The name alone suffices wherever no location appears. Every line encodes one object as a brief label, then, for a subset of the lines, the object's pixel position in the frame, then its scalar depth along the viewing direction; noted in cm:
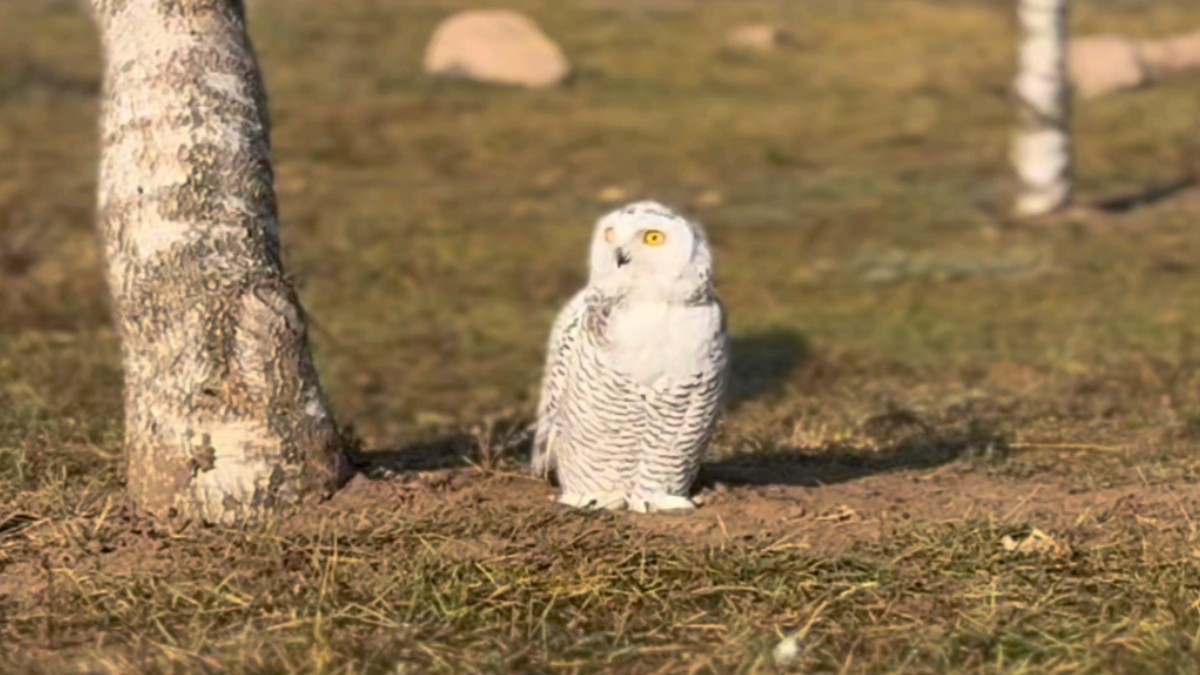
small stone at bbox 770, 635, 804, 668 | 454
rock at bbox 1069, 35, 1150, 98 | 2019
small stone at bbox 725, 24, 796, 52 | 2247
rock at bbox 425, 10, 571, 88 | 1995
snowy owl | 546
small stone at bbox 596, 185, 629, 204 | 1518
